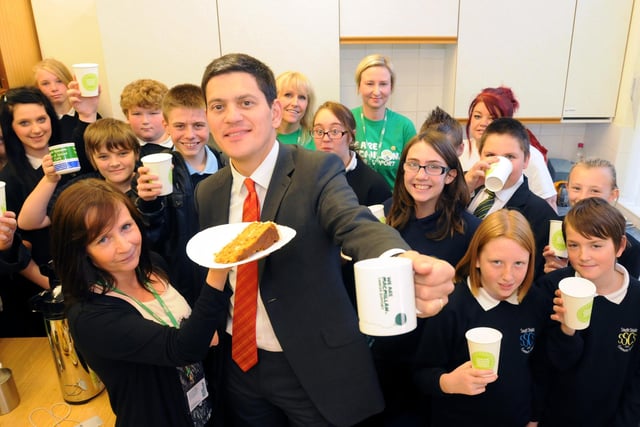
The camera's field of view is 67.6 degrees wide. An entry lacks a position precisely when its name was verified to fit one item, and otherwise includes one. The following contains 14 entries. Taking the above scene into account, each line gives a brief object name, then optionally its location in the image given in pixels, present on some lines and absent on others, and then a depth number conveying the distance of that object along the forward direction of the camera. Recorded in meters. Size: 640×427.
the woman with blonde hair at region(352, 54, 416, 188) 2.79
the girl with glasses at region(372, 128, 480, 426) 1.81
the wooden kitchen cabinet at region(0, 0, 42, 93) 2.91
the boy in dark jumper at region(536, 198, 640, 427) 1.54
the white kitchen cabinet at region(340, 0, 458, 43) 3.21
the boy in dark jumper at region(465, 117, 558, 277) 1.95
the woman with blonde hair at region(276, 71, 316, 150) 2.74
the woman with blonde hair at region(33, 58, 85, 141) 2.70
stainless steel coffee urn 1.45
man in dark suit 1.19
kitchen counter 1.43
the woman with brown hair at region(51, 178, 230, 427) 1.19
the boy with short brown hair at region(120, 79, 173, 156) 2.35
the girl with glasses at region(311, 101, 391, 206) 2.32
